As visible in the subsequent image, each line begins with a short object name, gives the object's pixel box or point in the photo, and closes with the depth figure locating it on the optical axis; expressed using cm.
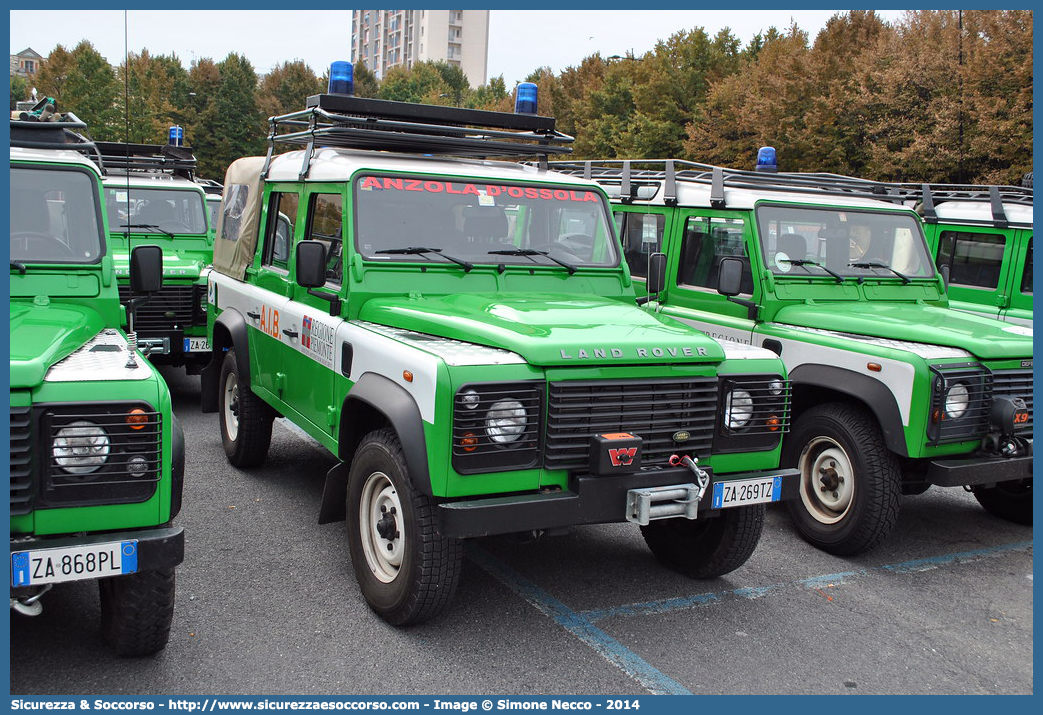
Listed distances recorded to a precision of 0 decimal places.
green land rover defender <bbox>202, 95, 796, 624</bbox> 403
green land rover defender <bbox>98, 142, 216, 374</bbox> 905
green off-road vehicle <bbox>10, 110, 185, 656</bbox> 325
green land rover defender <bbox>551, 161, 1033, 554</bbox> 533
